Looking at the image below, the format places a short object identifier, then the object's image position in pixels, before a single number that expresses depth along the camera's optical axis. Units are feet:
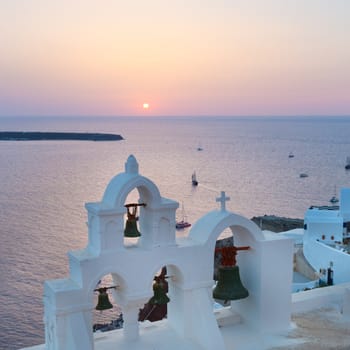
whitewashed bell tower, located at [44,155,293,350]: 23.31
